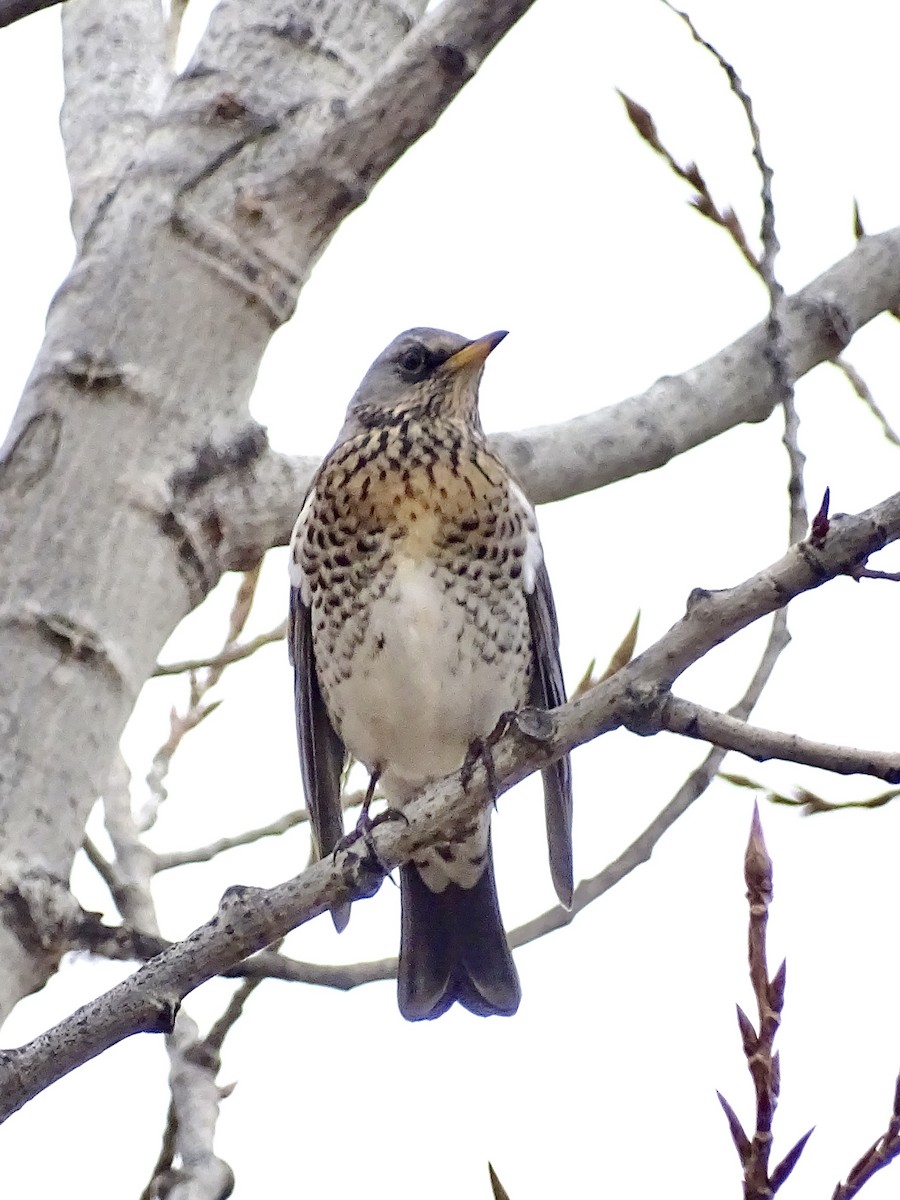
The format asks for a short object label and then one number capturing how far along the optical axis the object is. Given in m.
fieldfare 7.46
